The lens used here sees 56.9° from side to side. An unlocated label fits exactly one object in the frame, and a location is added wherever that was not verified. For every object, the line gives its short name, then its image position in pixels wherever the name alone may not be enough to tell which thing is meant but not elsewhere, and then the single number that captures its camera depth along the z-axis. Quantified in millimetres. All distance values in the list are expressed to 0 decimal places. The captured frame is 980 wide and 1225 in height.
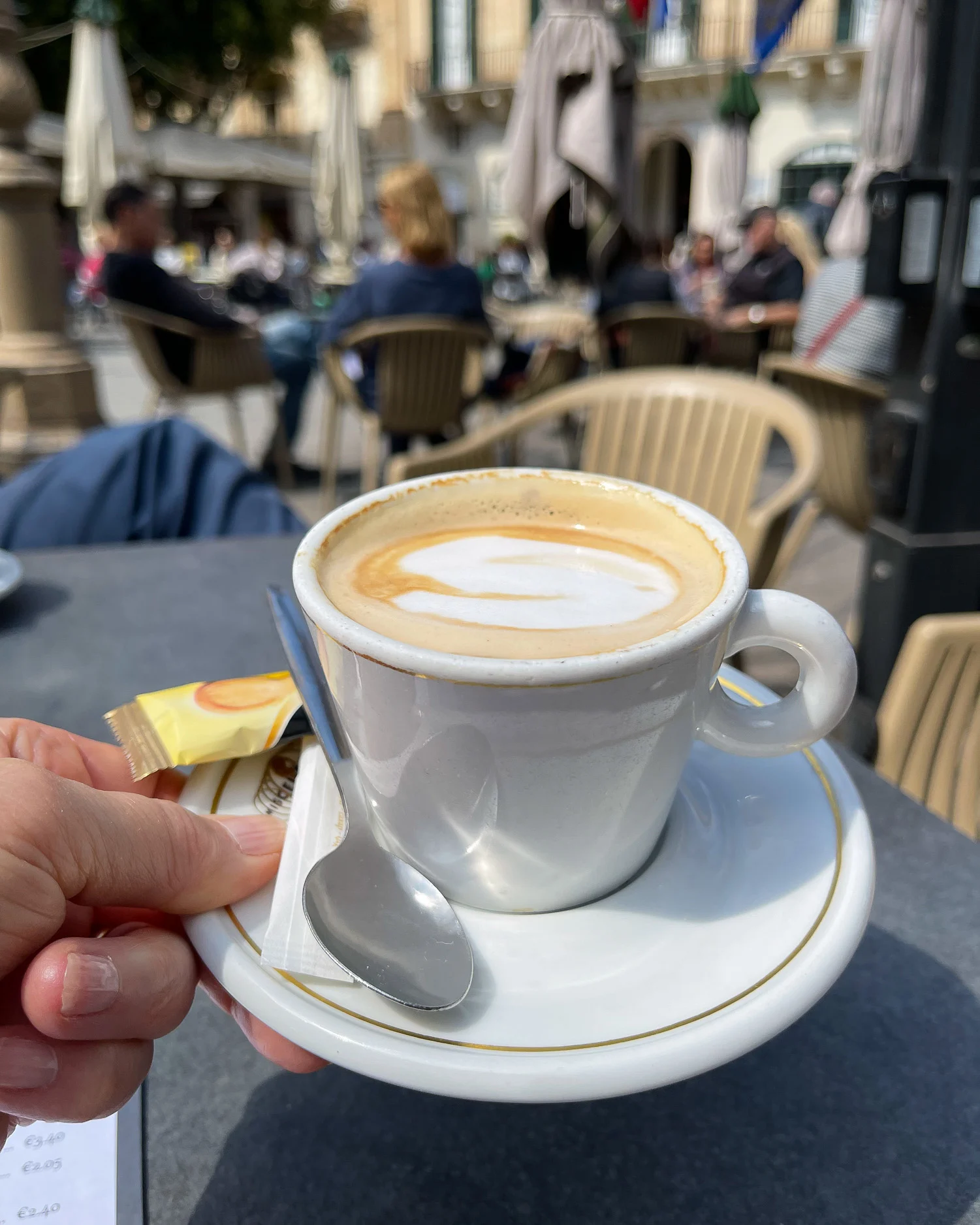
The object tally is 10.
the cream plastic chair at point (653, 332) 4605
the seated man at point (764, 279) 5594
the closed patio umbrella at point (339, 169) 8609
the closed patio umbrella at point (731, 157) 7320
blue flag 4918
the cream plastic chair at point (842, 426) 2615
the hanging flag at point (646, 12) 5672
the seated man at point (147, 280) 4250
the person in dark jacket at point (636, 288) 4926
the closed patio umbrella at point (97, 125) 7375
